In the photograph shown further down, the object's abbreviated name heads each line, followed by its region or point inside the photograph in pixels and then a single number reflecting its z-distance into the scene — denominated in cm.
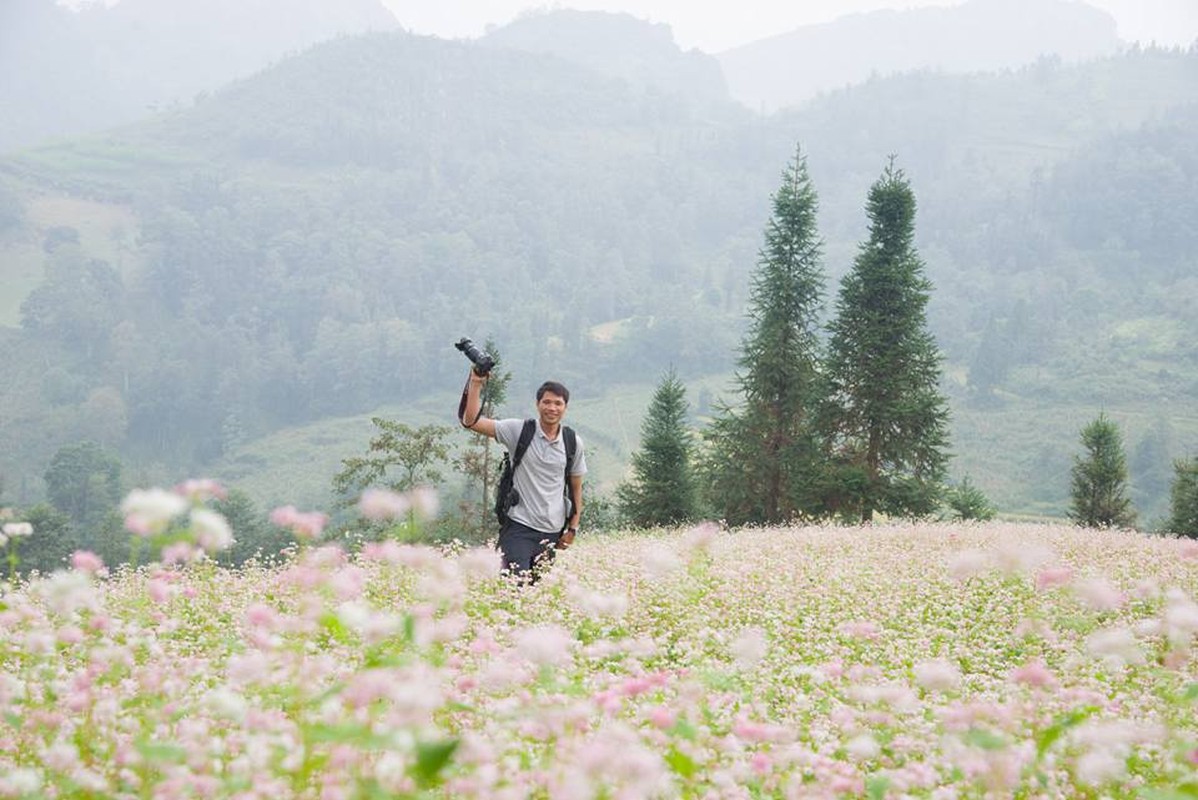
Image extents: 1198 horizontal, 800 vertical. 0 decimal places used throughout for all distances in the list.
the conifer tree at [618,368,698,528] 3619
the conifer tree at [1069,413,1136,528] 3872
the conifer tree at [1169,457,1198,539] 3456
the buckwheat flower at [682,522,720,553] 703
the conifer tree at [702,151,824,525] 3294
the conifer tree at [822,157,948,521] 2869
